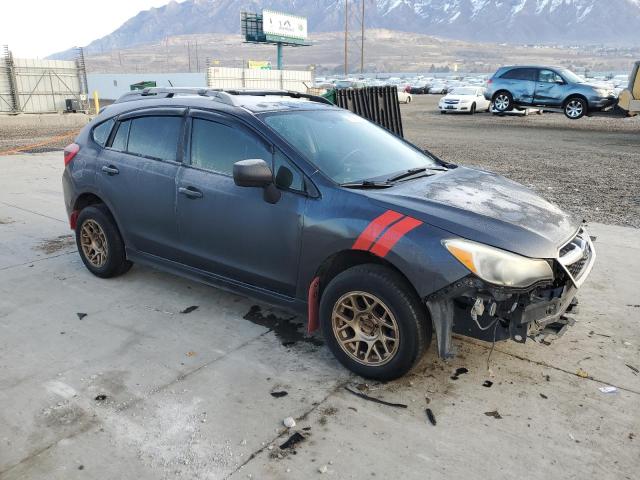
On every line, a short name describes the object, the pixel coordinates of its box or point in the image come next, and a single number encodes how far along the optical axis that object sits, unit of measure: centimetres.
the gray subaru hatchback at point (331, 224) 312
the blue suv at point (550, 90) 1950
